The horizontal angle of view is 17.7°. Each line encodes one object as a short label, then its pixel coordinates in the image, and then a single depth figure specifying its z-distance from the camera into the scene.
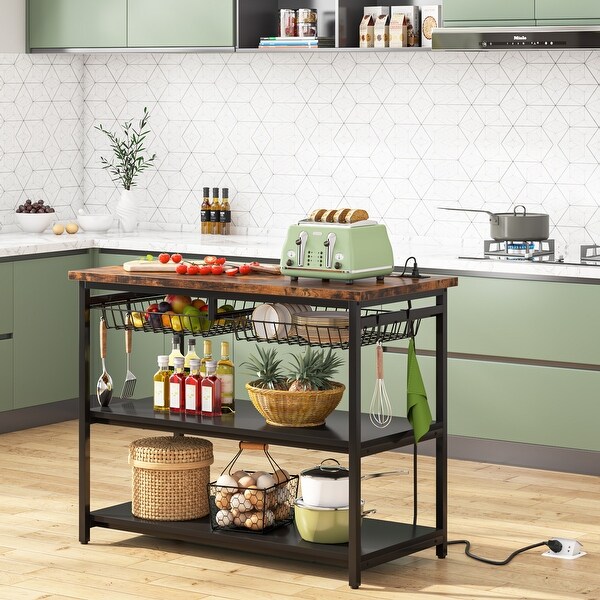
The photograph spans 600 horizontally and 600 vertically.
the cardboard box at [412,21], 8.84
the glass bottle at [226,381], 6.48
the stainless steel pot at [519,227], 8.43
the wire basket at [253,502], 6.26
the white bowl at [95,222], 10.11
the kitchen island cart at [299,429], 5.88
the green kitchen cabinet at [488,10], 8.19
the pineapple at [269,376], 6.25
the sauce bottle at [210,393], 6.44
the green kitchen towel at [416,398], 6.10
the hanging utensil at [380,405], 6.03
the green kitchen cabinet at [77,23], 9.84
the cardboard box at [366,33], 8.88
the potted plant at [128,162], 10.26
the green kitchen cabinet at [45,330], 9.24
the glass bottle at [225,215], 9.98
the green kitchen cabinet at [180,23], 9.40
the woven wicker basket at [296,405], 6.14
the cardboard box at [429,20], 8.79
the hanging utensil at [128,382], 6.79
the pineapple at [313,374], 6.16
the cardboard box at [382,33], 8.83
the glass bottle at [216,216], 9.98
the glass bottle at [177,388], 6.54
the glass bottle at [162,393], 6.63
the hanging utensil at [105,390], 6.74
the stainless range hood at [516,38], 7.94
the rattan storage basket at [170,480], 6.51
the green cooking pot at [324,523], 6.07
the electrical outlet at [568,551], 6.41
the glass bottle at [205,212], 9.99
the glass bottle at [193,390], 6.49
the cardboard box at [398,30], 8.77
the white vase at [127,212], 10.26
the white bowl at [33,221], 9.96
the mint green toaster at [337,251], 5.98
